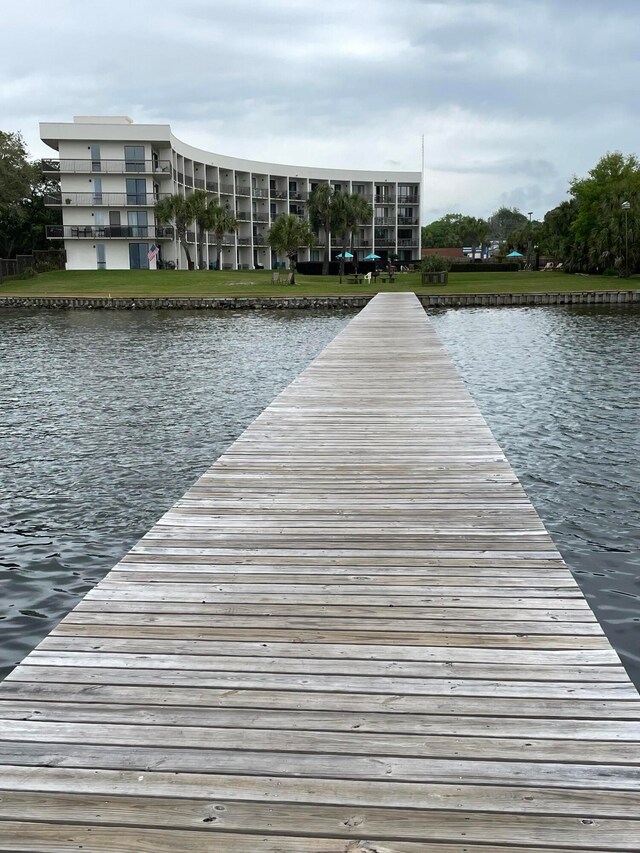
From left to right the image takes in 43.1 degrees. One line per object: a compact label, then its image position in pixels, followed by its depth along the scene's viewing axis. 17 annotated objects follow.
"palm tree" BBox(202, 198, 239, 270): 63.72
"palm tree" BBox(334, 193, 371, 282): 68.62
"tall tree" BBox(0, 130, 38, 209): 59.84
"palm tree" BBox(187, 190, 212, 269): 62.19
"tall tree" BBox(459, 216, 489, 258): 124.73
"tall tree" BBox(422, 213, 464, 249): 138.75
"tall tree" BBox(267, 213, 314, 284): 55.28
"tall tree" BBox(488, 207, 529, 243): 173.64
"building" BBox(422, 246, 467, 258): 115.74
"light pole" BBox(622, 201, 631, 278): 49.44
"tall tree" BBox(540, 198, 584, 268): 71.69
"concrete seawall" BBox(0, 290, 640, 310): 43.25
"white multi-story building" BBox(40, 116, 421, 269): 63.72
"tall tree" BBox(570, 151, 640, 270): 57.12
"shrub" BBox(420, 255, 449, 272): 54.31
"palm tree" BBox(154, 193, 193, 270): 61.75
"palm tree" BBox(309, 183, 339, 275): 69.00
